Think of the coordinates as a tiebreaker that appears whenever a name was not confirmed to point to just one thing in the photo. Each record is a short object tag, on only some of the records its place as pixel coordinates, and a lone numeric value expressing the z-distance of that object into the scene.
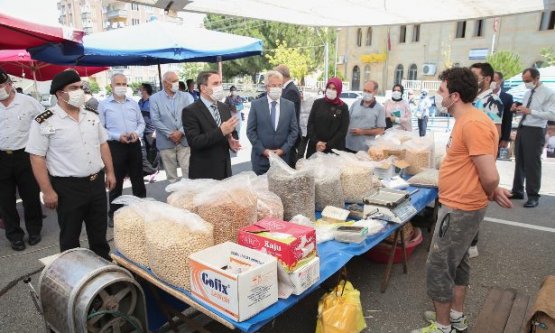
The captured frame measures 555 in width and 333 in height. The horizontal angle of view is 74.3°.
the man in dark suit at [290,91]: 4.52
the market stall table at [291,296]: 1.47
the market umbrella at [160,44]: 4.62
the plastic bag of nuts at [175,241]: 1.67
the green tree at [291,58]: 31.50
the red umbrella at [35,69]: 7.79
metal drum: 1.66
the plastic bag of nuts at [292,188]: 2.28
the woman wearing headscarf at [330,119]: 4.09
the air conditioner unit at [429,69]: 30.39
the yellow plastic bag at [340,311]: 2.07
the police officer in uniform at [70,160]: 2.47
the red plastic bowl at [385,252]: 3.20
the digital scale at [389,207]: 2.40
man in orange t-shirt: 1.91
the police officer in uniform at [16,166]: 3.46
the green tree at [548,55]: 21.75
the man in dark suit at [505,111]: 4.62
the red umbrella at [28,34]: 2.78
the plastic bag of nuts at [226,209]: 1.83
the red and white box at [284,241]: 1.57
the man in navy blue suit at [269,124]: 3.70
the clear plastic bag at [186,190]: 1.99
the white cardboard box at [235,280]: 1.42
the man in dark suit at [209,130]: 2.97
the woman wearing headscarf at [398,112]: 5.61
